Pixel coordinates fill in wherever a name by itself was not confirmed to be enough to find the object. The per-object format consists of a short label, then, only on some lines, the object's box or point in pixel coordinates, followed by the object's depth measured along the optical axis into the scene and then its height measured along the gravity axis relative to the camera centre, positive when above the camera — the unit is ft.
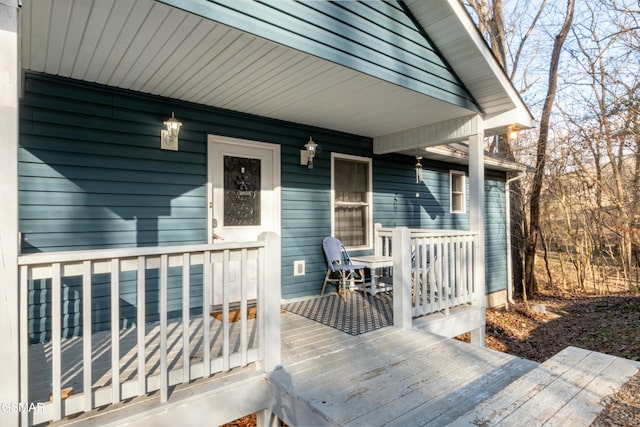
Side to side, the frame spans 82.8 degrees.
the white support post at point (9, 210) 5.41 +0.26
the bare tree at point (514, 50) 31.50 +16.80
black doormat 11.77 -3.24
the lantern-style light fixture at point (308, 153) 15.43 +3.08
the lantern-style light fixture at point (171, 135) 11.83 +3.05
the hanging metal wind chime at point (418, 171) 19.24 +2.82
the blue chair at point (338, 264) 15.65 -1.76
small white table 15.01 -1.65
